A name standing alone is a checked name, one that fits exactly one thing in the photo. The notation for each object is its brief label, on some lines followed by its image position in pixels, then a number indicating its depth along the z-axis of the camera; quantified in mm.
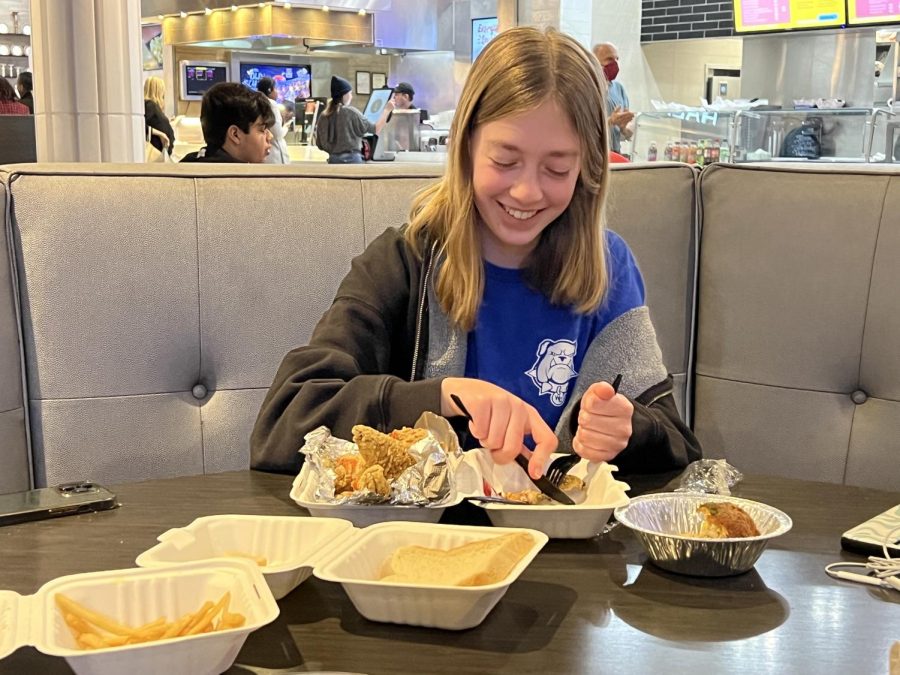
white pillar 2840
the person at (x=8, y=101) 5906
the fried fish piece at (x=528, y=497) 1065
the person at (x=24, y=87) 7486
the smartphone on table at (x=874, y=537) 975
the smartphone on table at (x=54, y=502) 1081
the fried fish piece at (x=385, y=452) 1027
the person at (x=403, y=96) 7410
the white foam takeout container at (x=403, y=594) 760
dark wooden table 736
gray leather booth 1831
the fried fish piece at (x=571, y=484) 1132
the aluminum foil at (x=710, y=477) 1192
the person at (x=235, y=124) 4129
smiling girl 1374
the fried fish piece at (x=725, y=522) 945
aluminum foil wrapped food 1009
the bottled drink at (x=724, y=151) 4766
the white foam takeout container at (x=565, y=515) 986
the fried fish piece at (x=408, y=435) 1040
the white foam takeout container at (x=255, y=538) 893
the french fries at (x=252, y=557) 903
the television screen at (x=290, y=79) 8266
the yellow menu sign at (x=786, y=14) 5969
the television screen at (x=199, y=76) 8156
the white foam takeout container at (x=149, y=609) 658
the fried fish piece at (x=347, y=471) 1041
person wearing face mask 4992
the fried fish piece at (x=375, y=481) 1008
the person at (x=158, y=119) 5734
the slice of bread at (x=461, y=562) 805
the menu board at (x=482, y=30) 8250
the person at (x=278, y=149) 5027
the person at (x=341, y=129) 6516
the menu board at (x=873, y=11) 5762
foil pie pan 898
